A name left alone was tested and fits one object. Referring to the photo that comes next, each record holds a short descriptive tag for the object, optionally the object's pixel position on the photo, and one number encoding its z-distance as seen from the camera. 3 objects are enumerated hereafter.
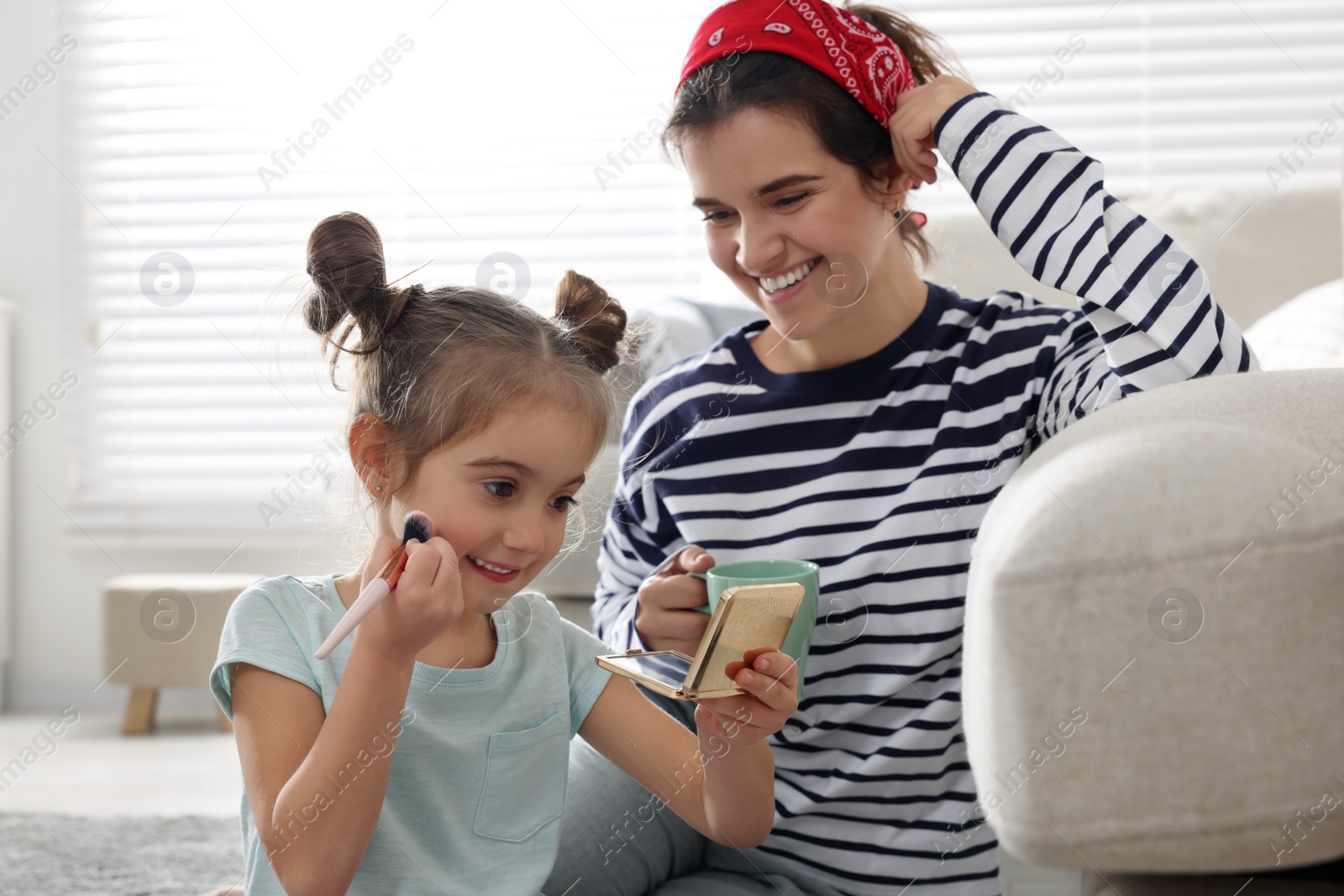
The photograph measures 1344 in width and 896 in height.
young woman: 2.70
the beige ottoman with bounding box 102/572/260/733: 4.55
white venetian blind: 4.55
